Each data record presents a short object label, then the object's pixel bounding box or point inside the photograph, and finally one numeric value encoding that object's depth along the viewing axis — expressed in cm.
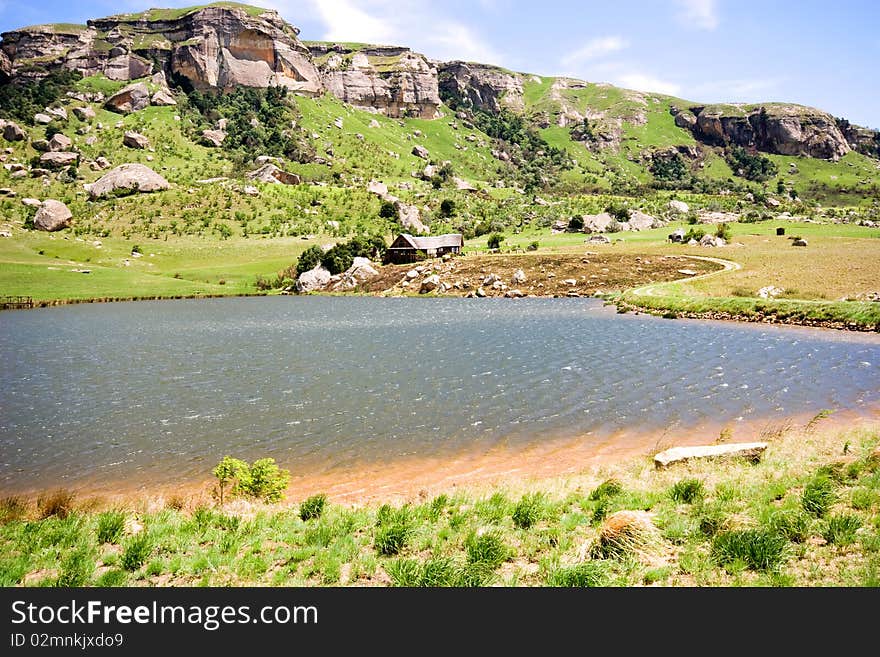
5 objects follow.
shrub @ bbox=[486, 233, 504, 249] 9580
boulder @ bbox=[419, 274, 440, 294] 7125
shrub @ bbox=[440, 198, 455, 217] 13912
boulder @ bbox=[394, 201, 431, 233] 12056
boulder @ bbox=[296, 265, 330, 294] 7919
